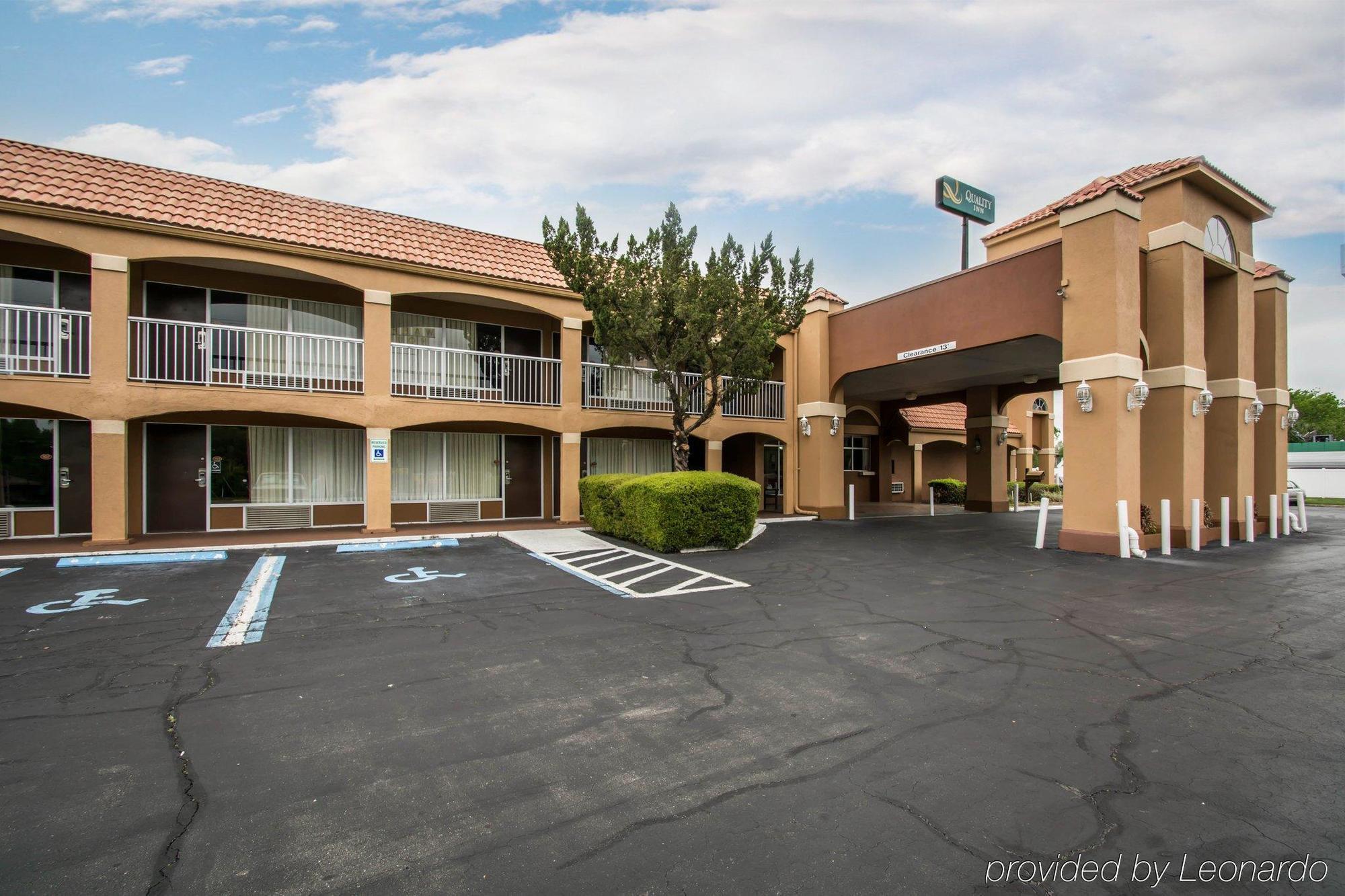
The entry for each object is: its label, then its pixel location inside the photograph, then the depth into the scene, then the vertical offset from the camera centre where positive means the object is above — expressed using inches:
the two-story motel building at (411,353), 445.4 +86.3
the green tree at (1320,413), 2208.4 +121.7
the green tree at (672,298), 523.8 +129.5
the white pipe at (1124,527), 443.3 -57.1
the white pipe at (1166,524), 466.6 -58.6
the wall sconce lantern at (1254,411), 575.8 +33.1
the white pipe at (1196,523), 492.4 -60.9
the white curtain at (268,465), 527.5 -11.9
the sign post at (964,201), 810.8 +331.8
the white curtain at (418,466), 584.1 -14.8
